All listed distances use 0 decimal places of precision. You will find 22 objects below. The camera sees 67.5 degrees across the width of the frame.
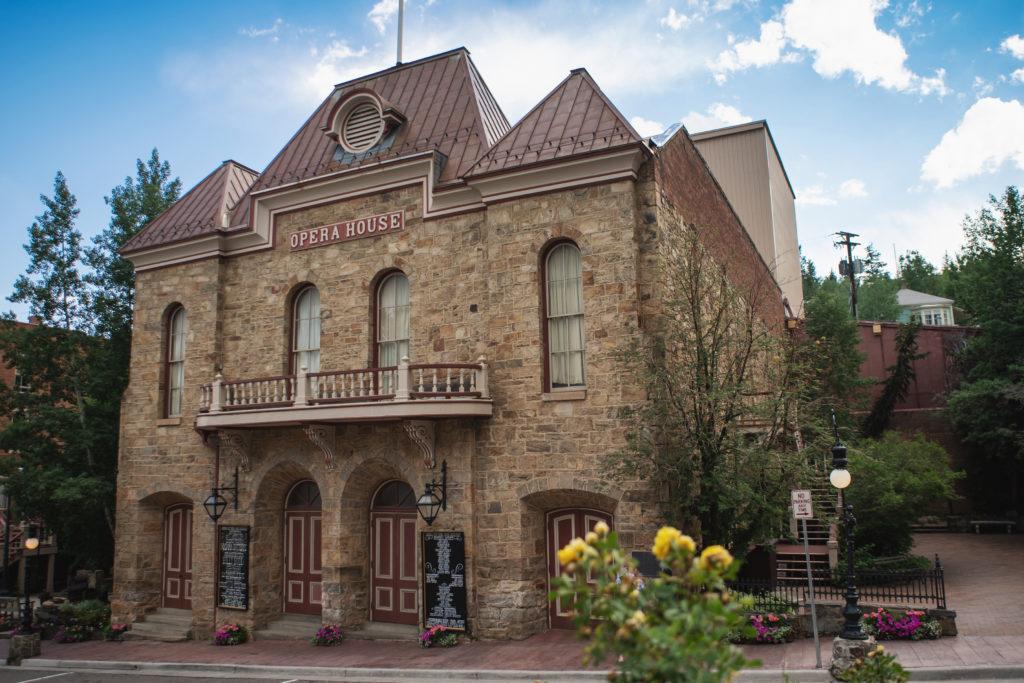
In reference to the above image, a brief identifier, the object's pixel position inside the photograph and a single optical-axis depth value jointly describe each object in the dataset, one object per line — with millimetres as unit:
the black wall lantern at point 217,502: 16922
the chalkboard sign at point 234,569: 16641
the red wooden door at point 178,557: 18484
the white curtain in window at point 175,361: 19062
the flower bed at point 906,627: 12094
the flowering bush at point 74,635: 17984
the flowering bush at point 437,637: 13828
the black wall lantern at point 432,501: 14086
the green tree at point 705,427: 12250
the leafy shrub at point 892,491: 17438
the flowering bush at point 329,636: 14988
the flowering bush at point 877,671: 7207
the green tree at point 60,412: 20328
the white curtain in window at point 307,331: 17391
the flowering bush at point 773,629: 12281
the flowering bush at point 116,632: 17797
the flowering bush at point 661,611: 3895
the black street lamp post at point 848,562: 10484
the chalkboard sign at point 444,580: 14102
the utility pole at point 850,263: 43369
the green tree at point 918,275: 70562
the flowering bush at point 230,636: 16078
